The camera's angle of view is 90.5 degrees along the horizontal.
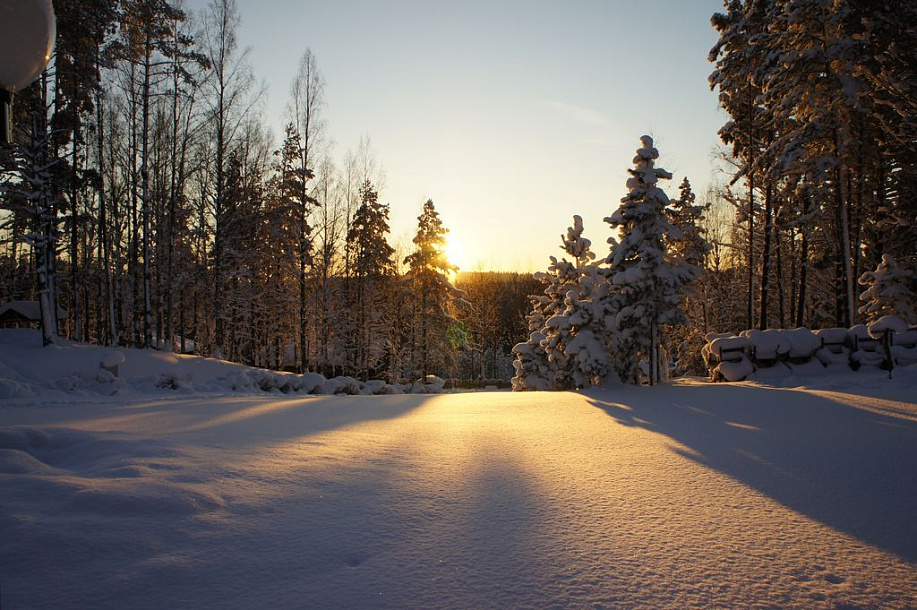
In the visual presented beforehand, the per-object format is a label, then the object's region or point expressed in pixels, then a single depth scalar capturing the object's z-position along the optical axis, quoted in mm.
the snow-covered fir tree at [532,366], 17859
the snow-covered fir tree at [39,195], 14641
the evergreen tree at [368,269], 32344
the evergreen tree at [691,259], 24438
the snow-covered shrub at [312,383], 14906
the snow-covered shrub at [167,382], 11555
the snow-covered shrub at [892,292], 13914
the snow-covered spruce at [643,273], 14914
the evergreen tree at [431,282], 29031
